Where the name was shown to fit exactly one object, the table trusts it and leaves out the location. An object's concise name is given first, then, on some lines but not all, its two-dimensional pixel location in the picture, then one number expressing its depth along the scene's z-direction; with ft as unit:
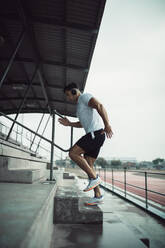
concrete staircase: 9.54
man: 6.71
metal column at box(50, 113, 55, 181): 10.28
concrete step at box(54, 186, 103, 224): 6.50
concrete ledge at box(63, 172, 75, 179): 21.33
